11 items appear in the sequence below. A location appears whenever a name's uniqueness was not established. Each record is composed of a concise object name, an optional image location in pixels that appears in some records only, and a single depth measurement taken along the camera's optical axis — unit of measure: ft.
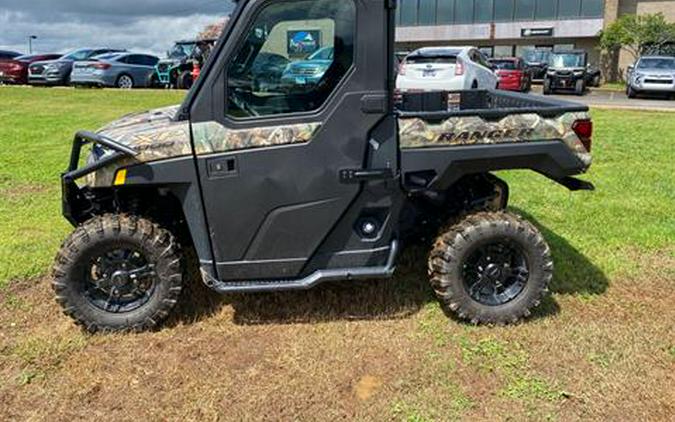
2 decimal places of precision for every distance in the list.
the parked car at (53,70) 79.97
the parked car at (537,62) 116.26
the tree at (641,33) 123.75
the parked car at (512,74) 86.53
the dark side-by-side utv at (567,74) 88.94
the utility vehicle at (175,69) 72.33
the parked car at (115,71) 73.77
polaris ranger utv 11.87
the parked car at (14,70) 86.12
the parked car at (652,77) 77.30
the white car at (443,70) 50.75
